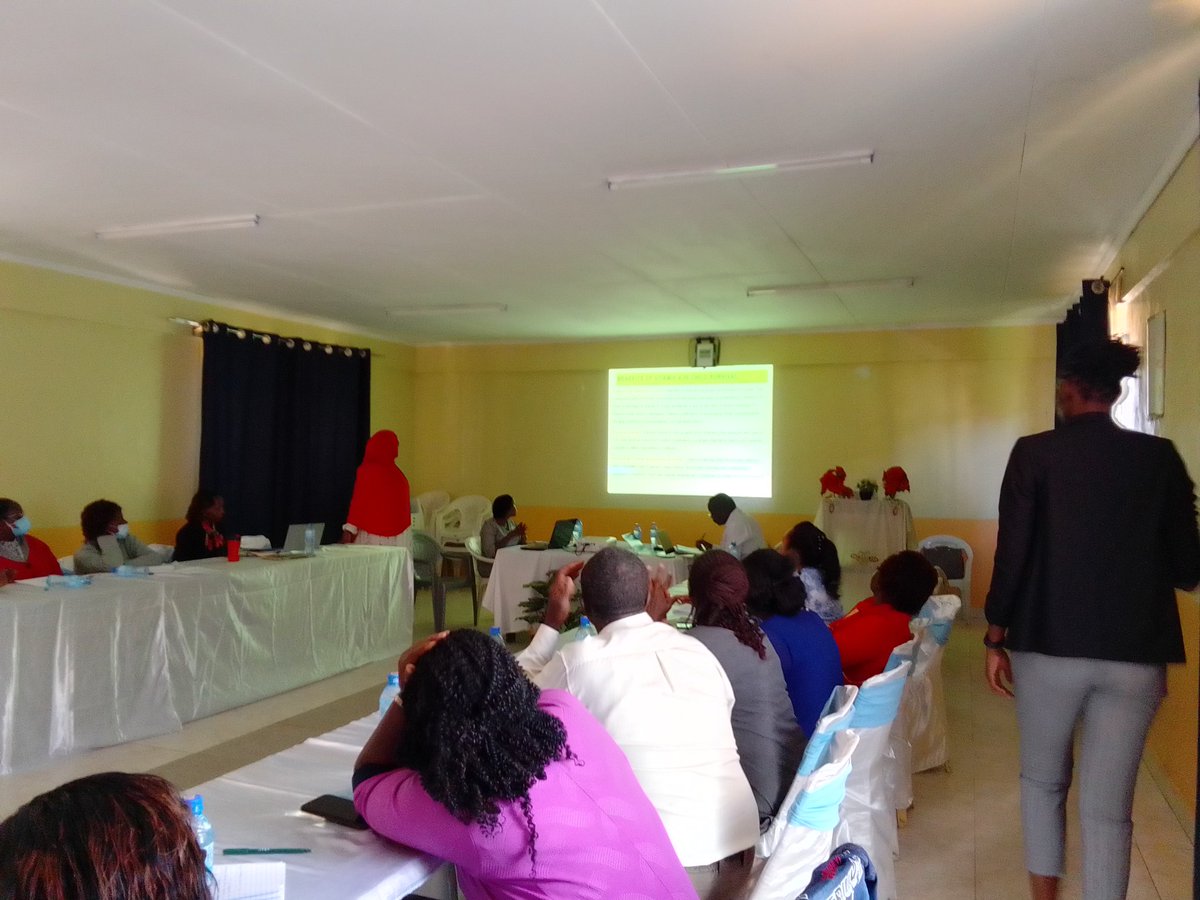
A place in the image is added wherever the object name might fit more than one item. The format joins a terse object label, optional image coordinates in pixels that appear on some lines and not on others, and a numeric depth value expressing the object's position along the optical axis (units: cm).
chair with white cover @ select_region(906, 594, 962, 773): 328
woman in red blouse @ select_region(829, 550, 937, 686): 326
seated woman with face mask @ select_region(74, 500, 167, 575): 484
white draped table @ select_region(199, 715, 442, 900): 141
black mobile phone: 160
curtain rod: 688
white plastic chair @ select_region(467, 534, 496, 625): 685
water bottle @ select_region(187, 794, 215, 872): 130
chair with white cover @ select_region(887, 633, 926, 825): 307
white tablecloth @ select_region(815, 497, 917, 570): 684
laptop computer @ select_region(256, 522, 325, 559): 541
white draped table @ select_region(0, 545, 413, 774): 376
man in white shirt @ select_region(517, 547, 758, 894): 184
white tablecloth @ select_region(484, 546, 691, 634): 613
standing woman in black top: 215
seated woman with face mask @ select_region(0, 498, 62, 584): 454
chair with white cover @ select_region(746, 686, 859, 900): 161
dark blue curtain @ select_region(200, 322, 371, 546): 697
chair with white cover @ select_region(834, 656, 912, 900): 222
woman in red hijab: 646
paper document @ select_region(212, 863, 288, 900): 121
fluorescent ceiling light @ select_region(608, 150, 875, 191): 363
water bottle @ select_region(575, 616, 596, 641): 278
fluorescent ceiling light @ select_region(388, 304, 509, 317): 725
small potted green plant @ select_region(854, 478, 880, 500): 709
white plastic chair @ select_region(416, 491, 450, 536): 923
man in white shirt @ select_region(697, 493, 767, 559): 609
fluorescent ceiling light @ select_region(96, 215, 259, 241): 468
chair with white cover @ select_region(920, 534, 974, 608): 720
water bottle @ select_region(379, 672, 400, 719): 217
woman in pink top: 131
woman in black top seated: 534
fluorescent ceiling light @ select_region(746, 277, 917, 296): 612
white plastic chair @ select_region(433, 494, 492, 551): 891
